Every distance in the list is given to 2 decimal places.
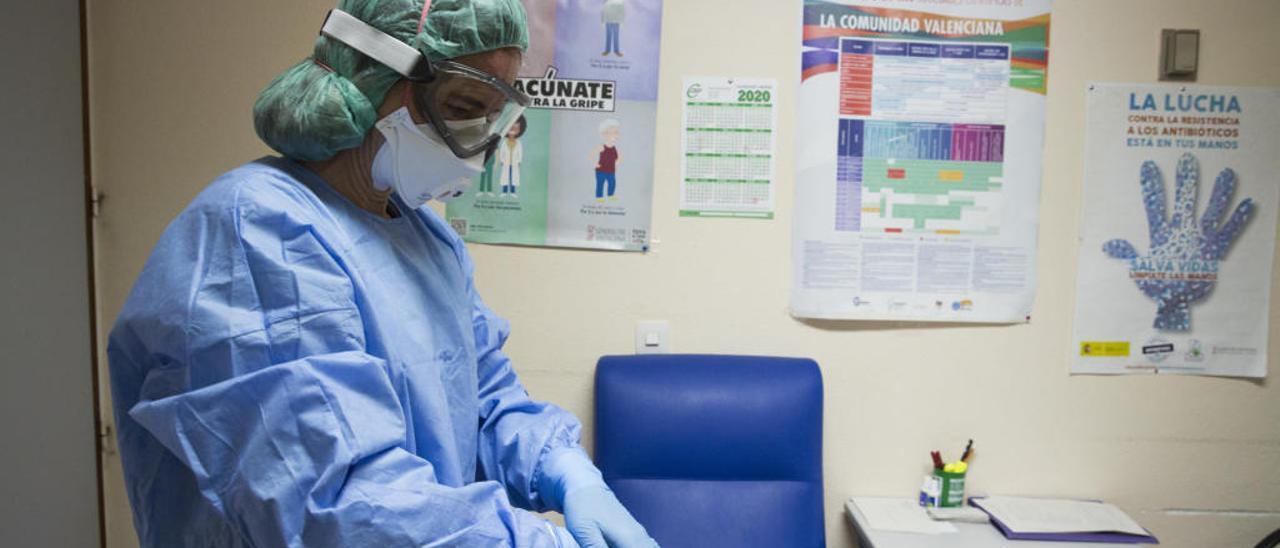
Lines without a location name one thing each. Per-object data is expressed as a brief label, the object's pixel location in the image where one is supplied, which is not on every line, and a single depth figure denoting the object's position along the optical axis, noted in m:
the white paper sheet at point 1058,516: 1.66
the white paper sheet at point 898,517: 1.67
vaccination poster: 1.75
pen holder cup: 1.78
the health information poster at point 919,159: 1.77
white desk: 1.60
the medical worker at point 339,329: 0.68
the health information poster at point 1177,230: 1.80
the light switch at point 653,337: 1.81
